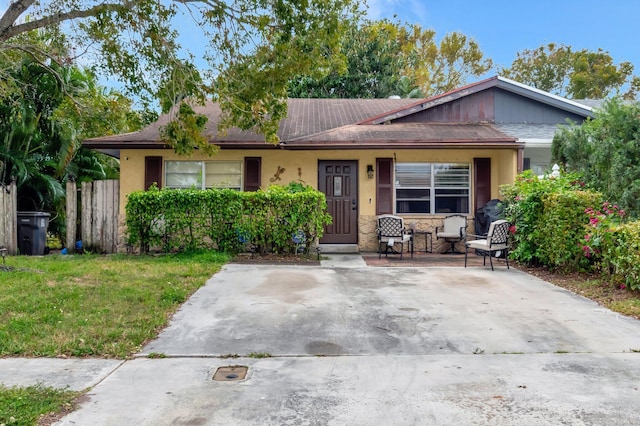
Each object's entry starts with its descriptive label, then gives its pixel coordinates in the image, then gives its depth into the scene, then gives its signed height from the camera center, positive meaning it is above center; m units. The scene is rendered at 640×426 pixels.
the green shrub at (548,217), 7.73 -0.13
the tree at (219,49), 8.68 +3.18
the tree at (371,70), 23.12 +7.04
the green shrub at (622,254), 6.09 -0.61
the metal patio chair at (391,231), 10.50 -0.52
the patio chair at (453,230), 11.27 -0.53
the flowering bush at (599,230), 6.84 -0.30
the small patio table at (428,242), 11.74 -0.85
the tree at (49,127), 11.54 +2.09
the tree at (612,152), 7.99 +1.06
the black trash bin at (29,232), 10.84 -0.61
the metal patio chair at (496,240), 8.73 -0.59
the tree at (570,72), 31.83 +9.75
